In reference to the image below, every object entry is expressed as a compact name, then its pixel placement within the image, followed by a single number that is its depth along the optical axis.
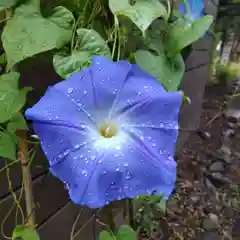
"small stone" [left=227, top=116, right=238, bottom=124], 2.18
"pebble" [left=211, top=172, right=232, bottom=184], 2.00
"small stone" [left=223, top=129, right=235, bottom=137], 2.19
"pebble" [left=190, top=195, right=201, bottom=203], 1.90
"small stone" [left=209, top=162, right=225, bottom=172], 2.06
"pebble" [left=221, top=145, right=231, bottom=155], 2.14
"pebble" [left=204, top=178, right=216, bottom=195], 1.96
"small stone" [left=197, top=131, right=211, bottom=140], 2.21
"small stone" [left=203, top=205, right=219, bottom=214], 1.84
